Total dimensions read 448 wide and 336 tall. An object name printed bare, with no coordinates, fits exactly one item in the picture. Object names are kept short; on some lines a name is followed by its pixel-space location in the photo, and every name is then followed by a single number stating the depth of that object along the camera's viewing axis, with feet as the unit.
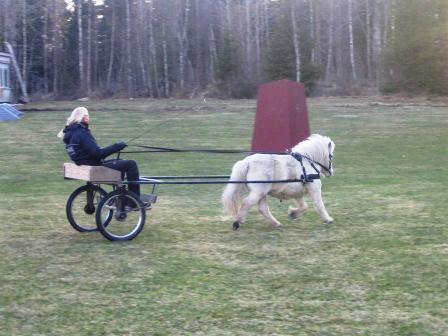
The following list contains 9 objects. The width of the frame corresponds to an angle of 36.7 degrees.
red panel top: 58.54
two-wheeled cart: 26.11
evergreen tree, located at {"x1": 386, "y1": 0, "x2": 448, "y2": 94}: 144.77
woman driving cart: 26.48
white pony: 28.40
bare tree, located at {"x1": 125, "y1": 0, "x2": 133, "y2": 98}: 195.62
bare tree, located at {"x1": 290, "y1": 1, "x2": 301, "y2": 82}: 160.16
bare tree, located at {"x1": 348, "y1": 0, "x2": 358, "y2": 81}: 183.01
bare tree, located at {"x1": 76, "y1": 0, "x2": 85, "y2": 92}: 188.55
